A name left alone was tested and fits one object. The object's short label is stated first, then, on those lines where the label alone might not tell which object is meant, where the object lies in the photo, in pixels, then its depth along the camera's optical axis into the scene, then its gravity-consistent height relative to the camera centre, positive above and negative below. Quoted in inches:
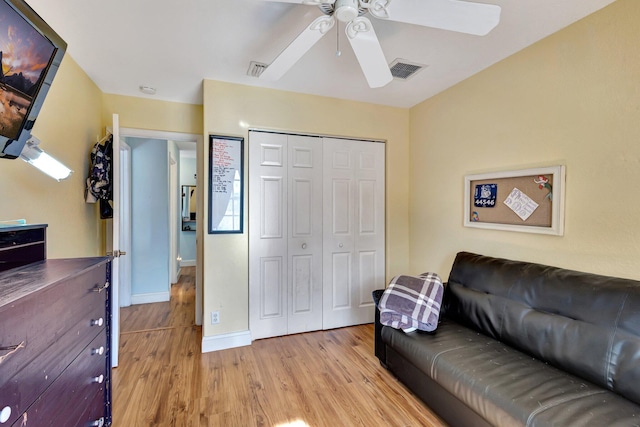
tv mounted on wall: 40.9 +23.2
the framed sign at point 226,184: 100.7 +9.4
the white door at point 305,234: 112.9 -9.8
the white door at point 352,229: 118.5 -8.3
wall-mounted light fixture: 52.1 +9.5
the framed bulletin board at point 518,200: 73.5 +3.3
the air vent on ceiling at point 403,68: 88.0 +46.6
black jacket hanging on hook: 91.7 +12.0
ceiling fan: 47.9 +35.2
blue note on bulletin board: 90.2 +5.2
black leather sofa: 48.8 -32.5
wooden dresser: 31.1 -19.0
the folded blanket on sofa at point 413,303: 76.2 -26.3
